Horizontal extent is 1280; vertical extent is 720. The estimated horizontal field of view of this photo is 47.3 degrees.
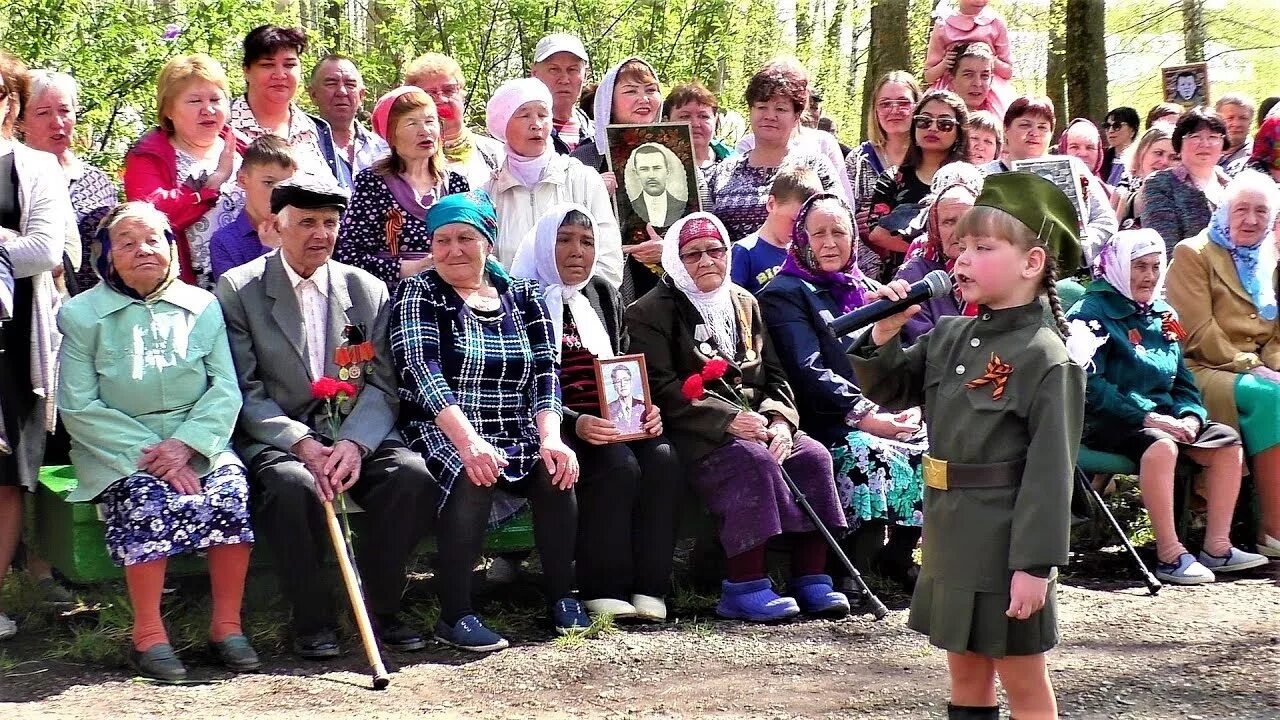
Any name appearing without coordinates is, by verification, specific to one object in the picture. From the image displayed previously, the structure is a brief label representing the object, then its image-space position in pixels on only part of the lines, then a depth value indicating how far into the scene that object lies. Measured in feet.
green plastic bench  17.84
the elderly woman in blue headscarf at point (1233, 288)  24.84
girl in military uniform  12.27
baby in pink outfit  30.86
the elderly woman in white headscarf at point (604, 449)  19.48
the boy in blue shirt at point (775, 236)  22.65
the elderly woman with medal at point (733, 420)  19.88
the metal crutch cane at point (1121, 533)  21.34
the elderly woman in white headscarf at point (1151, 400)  22.82
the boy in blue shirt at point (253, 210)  19.95
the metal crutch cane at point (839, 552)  19.77
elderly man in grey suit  17.74
